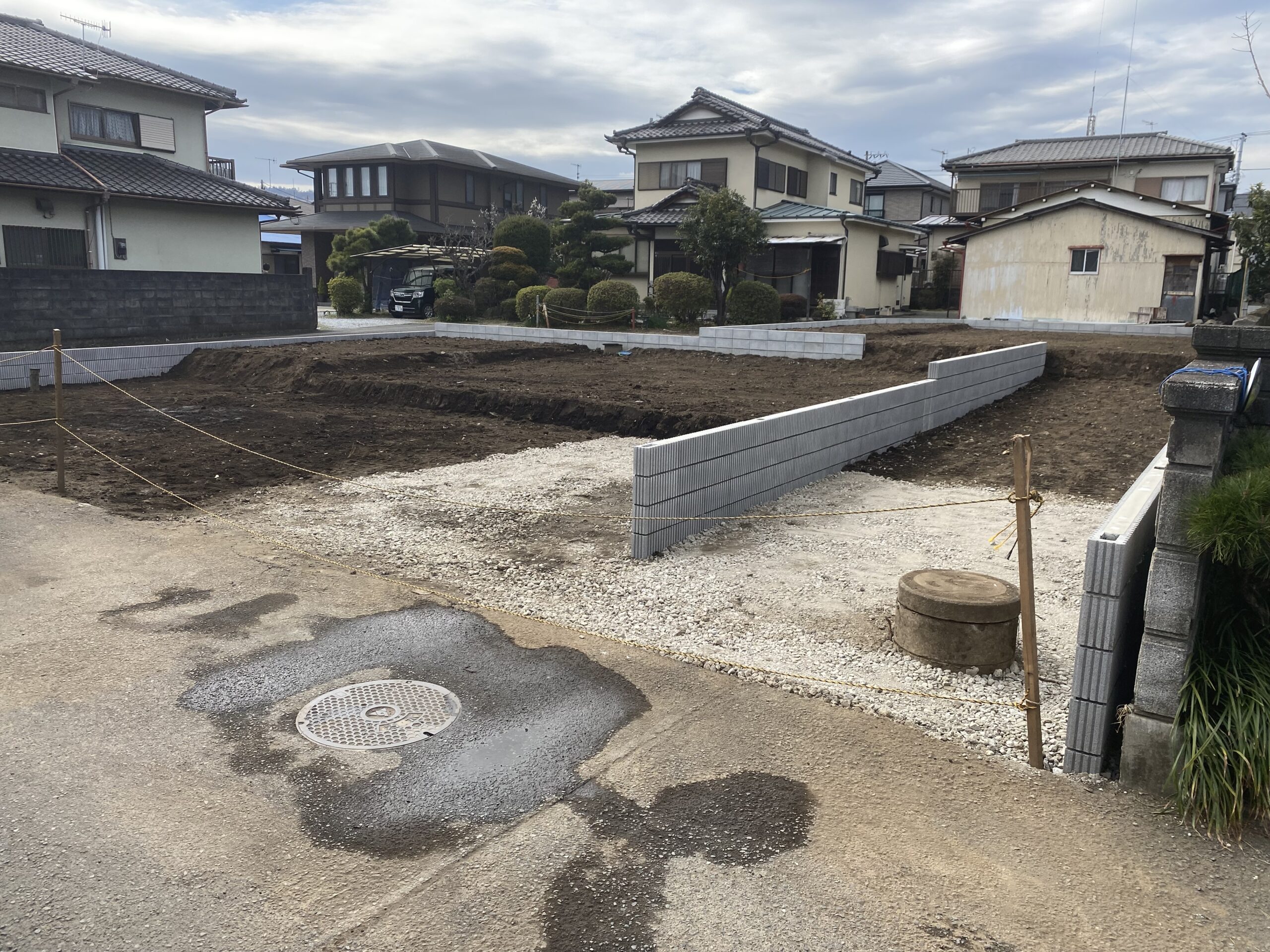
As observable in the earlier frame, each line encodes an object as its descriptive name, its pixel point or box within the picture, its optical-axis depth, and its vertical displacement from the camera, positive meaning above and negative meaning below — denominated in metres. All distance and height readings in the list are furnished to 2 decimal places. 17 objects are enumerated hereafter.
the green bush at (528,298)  25.41 +0.47
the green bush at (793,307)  27.45 +0.48
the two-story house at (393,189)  38.44 +5.36
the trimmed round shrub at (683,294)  24.45 +0.70
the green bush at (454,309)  27.66 +0.14
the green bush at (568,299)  25.34 +0.48
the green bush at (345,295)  30.08 +0.51
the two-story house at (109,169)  20.38 +3.27
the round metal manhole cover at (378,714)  4.08 -1.90
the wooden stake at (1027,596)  3.70 -1.10
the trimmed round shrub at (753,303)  24.67 +0.51
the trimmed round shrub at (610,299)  24.64 +0.51
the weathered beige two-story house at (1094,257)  24.52 +2.14
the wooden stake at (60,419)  7.99 -1.04
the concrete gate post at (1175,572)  3.45 -0.91
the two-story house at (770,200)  29.67 +4.30
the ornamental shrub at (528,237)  30.19 +2.62
